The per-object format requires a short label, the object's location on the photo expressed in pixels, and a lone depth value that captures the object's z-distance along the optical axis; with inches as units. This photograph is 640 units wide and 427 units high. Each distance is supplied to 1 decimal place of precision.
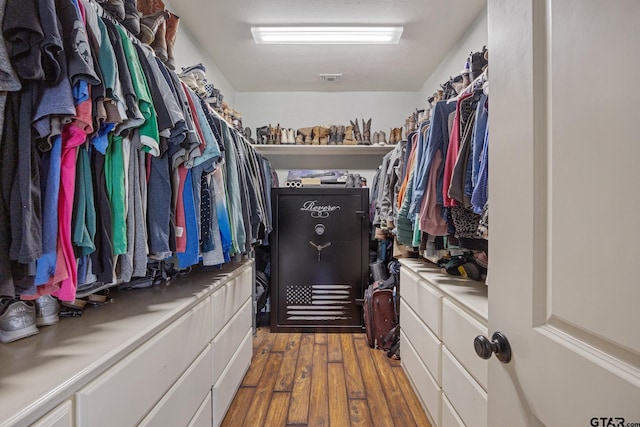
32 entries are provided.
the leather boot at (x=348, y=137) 126.2
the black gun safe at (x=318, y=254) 115.6
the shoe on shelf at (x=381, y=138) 127.1
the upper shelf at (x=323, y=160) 138.9
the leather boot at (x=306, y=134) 128.1
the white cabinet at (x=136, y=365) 23.8
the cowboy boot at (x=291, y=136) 126.7
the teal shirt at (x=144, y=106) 34.8
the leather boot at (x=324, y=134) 126.3
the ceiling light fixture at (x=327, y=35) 89.0
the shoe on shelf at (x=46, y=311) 35.4
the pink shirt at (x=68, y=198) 26.8
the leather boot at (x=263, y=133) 125.8
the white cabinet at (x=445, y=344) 44.3
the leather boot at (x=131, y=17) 41.5
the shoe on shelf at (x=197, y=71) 63.7
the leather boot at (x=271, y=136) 125.5
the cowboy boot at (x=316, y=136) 126.3
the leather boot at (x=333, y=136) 126.9
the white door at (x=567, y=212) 15.5
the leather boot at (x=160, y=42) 49.5
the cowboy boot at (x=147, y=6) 52.0
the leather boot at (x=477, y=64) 55.2
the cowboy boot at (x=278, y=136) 125.6
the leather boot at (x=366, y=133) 127.5
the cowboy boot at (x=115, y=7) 38.5
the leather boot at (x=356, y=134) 128.0
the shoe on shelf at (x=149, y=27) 46.4
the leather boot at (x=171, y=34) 53.6
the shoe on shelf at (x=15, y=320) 30.6
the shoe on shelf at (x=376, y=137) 128.5
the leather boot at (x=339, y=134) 126.6
